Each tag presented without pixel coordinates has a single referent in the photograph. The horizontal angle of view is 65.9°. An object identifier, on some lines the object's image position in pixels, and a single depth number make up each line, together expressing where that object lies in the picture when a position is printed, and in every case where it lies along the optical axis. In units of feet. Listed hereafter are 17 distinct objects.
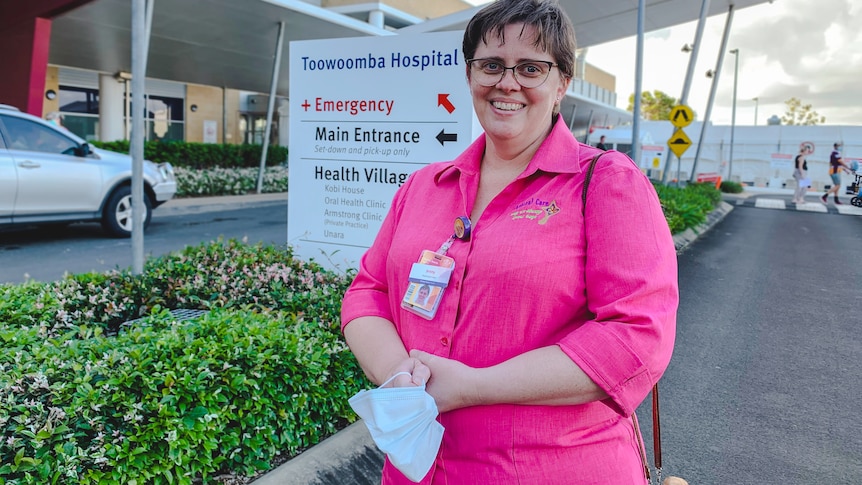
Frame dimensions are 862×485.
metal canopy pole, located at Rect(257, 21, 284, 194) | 54.65
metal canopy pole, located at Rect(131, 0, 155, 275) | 15.67
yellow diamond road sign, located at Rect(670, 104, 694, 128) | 58.90
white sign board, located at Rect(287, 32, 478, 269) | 16.14
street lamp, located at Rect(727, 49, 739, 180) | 118.89
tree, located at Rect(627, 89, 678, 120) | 297.02
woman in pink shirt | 4.42
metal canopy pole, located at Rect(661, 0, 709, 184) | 61.05
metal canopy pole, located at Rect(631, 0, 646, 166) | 43.86
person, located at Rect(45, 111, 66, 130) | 47.83
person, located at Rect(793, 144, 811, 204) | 55.70
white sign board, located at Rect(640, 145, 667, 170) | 104.08
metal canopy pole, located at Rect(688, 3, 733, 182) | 76.00
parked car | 29.63
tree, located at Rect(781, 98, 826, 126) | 200.95
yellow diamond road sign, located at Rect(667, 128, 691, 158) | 58.80
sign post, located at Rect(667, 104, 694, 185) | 58.85
